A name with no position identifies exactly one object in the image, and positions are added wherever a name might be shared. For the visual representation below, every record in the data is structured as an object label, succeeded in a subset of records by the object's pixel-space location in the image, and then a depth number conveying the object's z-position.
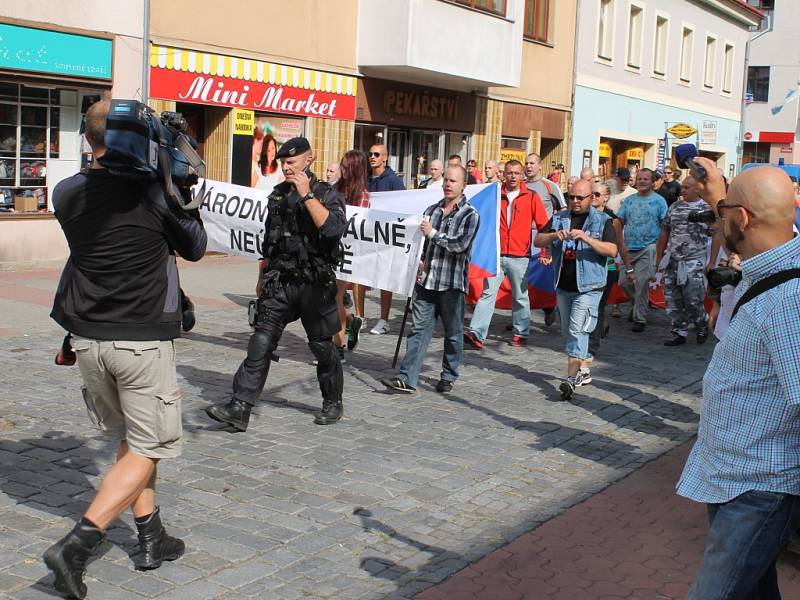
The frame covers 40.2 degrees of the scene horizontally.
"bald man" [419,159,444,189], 12.52
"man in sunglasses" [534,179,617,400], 8.84
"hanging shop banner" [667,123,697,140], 30.69
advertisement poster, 18.14
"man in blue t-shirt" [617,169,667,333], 12.98
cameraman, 4.34
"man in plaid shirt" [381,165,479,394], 8.54
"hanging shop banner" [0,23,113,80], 14.34
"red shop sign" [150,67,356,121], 16.47
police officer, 6.99
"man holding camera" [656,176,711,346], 11.87
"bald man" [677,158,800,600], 3.18
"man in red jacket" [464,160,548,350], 11.49
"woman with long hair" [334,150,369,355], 9.95
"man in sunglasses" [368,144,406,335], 11.27
